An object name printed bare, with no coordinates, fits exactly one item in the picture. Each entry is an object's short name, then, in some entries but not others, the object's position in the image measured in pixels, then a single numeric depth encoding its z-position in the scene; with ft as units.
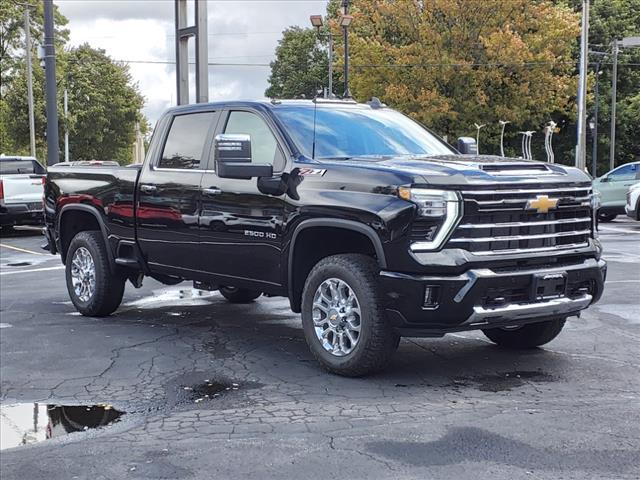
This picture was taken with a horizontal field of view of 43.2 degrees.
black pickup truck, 17.11
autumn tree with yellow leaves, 112.68
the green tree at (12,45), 159.43
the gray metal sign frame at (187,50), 50.72
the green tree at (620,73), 157.07
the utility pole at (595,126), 146.06
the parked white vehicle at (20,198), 59.62
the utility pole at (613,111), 139.19
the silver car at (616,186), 71.10
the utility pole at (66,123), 162.40
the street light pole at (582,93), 103.65
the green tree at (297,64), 203.31
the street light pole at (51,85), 66.28
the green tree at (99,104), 194.90
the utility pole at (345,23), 91.35
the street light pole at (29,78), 127.03
